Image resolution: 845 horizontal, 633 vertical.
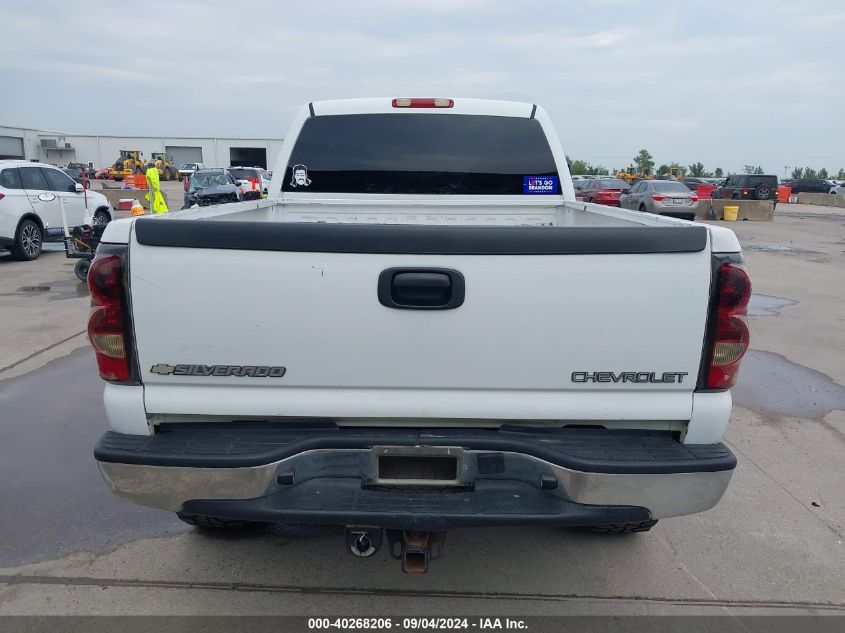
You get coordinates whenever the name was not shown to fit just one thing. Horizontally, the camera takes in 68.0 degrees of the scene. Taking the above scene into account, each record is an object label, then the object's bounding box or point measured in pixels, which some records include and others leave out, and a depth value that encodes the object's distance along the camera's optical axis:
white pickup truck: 2.27
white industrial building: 74.44
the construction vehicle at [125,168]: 51.75
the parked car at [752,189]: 30.81
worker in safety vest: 15.02
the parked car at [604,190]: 28.55
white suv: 12.09
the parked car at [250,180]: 26.01
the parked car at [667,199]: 22.81
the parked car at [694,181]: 41.64
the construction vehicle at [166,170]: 57.00
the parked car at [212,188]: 20.78
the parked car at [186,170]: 49.00
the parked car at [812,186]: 51.09
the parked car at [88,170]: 46.81
